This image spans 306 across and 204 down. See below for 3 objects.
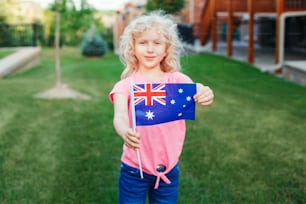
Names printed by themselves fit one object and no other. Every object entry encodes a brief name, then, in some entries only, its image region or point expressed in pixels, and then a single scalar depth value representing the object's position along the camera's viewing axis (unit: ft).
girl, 7.89
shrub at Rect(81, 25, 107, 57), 65.05
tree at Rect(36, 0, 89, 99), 25.76
